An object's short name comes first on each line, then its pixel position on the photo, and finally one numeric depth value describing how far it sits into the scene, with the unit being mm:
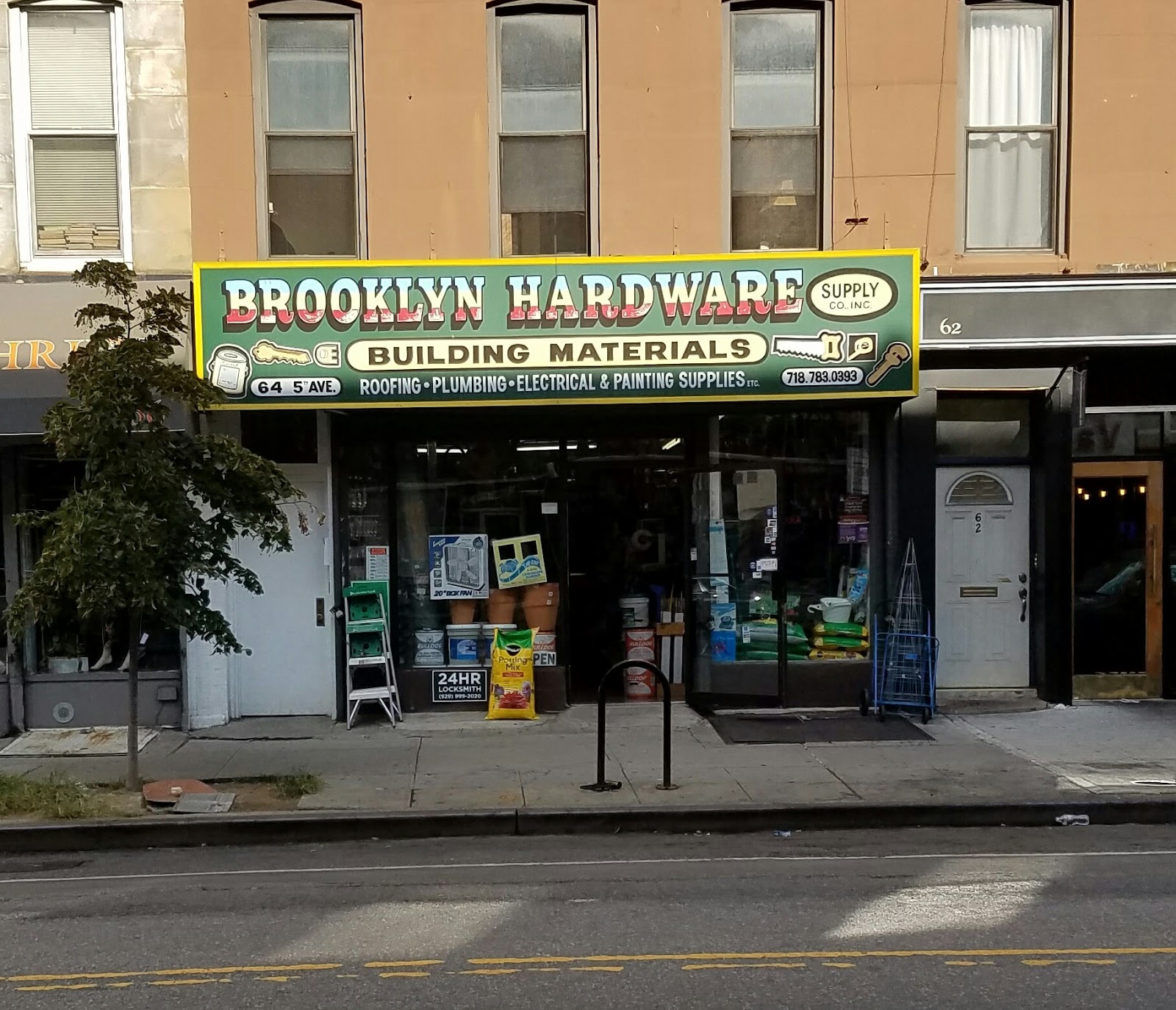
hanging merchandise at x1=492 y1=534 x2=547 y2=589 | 10617
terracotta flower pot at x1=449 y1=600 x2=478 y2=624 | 10672
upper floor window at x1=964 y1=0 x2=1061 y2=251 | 10156
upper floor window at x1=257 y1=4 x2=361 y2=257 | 10078
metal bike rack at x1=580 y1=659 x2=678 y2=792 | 7539
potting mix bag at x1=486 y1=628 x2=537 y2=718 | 10148
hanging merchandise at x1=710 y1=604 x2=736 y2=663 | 10570
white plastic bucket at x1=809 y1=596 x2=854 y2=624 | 10547
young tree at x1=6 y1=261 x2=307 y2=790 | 7133
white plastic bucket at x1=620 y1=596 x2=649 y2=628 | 10852
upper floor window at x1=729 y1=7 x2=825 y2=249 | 10164
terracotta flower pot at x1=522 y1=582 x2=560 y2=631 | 10664
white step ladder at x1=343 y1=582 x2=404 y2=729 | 10031
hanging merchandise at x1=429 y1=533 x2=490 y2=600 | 10641
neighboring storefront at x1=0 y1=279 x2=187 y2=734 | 9477
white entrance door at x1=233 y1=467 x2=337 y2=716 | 10172
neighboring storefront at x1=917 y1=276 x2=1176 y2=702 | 10352
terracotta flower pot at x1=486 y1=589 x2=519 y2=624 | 10672
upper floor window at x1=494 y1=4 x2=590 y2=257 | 10164
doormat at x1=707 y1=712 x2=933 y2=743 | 9367
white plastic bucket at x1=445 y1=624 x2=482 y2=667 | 10641
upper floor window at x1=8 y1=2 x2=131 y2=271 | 9883
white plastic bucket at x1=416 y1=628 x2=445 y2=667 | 10656
